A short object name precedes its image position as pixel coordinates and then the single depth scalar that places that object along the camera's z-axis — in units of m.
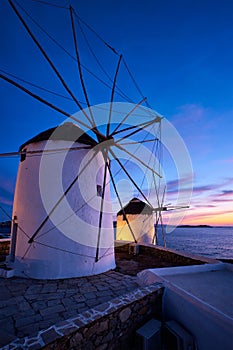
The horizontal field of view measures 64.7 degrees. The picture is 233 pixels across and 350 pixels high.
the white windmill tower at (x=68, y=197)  5.60
